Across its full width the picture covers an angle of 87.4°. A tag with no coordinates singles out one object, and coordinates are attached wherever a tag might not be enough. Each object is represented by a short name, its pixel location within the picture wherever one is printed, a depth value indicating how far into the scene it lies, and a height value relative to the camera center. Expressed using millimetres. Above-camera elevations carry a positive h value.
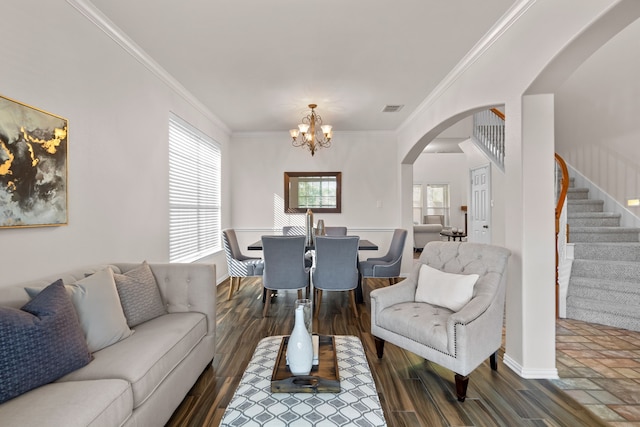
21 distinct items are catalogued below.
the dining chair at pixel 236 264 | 4344 -682
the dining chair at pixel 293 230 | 5715 -321
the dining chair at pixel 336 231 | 5438 -318
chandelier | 4445 +1124
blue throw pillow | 1295 -549
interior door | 5844 +113
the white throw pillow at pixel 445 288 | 2490 -597
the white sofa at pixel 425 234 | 9273 -631
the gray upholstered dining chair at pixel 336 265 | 3723 -607
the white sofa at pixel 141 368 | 1245 -728
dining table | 4211 -460
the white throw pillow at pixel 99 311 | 1769 -543
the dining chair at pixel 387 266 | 4328 -707
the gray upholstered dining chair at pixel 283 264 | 3703 -589
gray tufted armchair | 2102 -748
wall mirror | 6215 +346
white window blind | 4027 +267
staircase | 3443 -722
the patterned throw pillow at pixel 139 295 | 2139 -556
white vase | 1574 -662
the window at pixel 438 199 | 11383 +419
